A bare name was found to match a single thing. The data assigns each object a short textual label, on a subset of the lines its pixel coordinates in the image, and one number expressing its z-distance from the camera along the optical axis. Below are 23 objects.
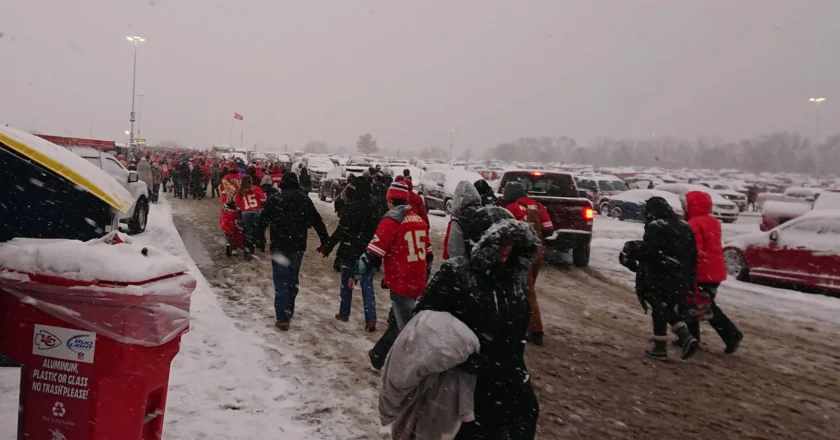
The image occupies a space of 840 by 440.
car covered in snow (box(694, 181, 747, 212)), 34.53
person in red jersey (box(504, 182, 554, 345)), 7.16
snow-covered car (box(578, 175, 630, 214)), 27.97
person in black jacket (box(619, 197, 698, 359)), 6.41
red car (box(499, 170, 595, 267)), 12.37
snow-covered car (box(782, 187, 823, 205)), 29.42
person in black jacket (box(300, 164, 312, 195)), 24.09
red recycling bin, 3.04
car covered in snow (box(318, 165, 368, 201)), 24.20
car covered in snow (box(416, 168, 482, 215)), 21.66
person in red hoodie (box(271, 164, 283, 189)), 19.27
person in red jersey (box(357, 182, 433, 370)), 5.65
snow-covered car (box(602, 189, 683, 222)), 24.45
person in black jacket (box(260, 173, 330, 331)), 7.19
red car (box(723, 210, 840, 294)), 11.18
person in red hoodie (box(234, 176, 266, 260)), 11.47
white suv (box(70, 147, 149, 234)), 13.46
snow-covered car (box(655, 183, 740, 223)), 26.70
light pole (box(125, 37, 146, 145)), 46.58
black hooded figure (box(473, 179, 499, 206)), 6.82
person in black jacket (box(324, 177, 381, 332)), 7.27
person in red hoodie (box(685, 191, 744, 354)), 6.95
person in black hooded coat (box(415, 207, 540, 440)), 2.78
